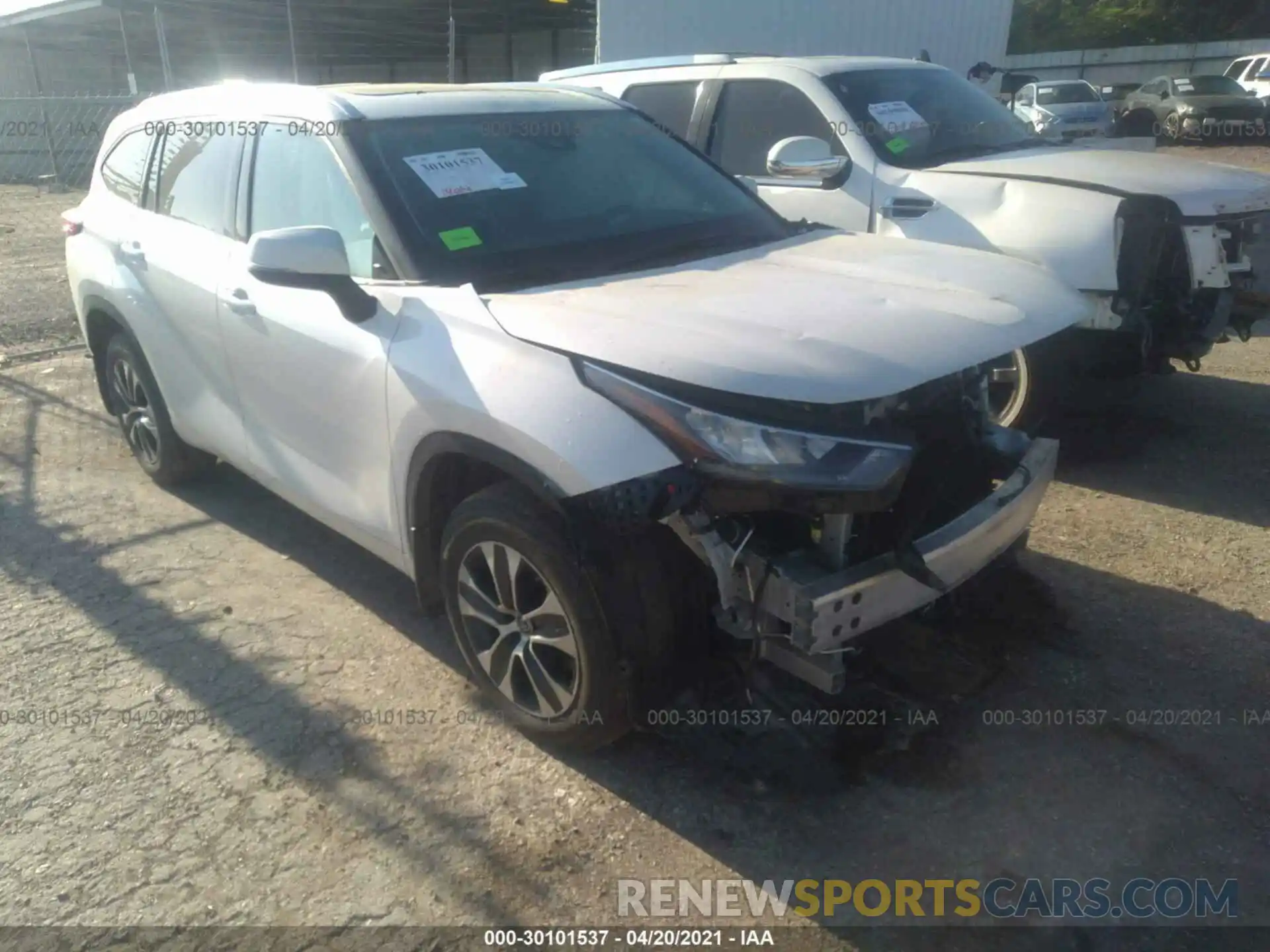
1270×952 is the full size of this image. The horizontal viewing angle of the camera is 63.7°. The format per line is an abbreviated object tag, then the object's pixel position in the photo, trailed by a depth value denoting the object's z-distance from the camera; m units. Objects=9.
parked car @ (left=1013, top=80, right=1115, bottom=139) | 20.66
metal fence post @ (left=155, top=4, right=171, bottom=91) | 12.60
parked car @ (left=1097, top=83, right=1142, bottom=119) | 26.45
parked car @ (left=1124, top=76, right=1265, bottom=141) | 22.94
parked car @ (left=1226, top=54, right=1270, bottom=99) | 24.97
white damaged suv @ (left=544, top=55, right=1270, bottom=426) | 4.73
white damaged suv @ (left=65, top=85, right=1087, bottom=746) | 2.44
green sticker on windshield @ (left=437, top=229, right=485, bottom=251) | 3.12
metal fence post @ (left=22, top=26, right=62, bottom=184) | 17.41
